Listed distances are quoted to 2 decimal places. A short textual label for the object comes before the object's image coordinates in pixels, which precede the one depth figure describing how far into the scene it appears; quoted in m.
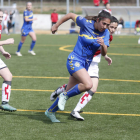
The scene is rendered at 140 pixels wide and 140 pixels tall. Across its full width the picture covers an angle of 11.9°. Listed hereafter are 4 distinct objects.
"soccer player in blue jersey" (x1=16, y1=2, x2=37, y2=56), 28.60
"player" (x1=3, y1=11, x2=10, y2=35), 61.20
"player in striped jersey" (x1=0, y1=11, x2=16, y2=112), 11.65
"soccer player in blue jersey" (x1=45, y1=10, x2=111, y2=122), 10.43
